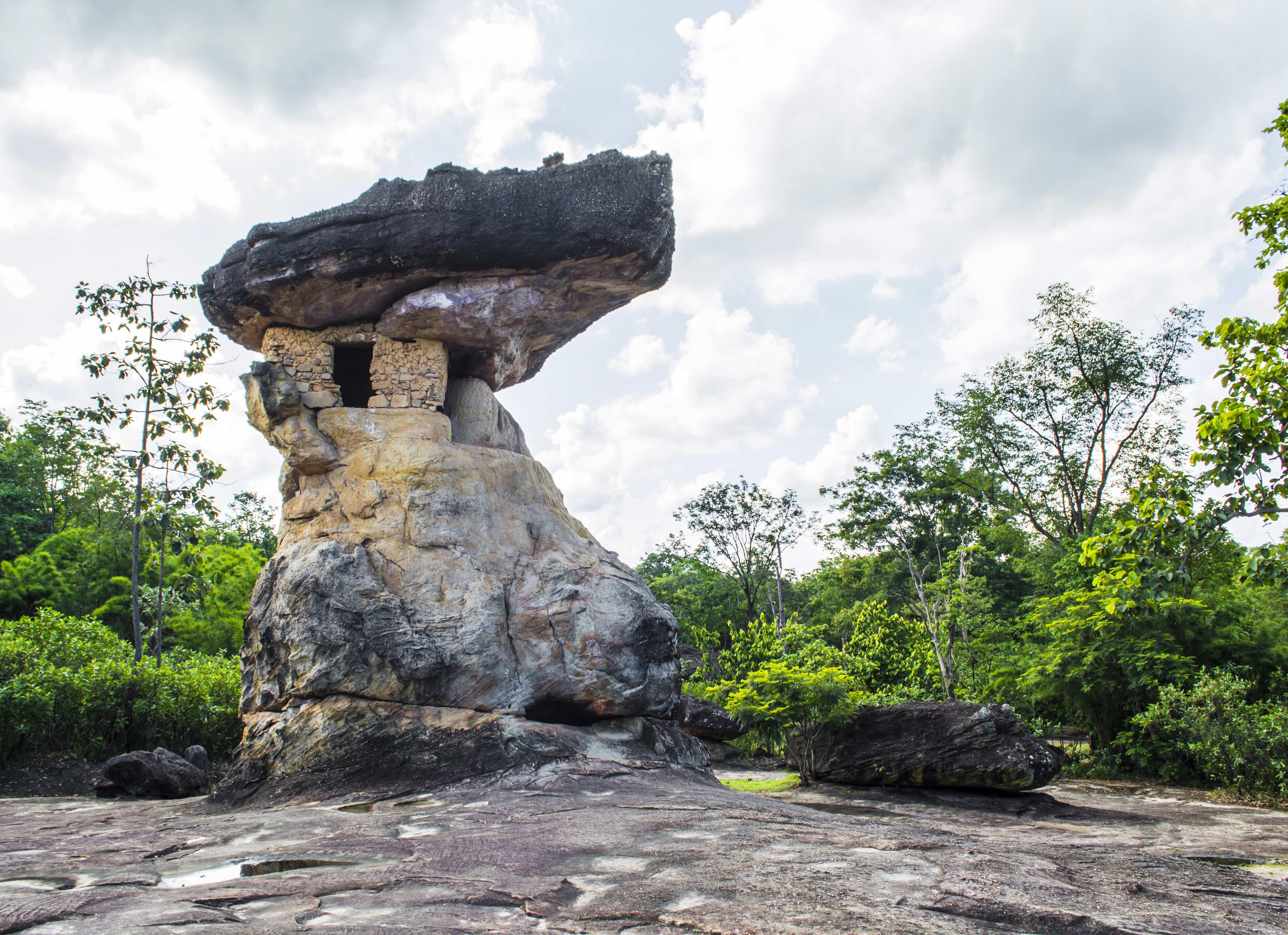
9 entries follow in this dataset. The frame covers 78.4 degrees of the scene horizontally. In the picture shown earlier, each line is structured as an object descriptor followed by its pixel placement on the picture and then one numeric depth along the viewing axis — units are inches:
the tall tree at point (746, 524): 1127.0
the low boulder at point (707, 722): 631.2
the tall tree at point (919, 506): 839.1
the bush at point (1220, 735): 426.9
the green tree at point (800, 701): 433.1
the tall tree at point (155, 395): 517.7
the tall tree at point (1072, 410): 756.0
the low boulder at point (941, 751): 397.4
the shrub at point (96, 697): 394.0
